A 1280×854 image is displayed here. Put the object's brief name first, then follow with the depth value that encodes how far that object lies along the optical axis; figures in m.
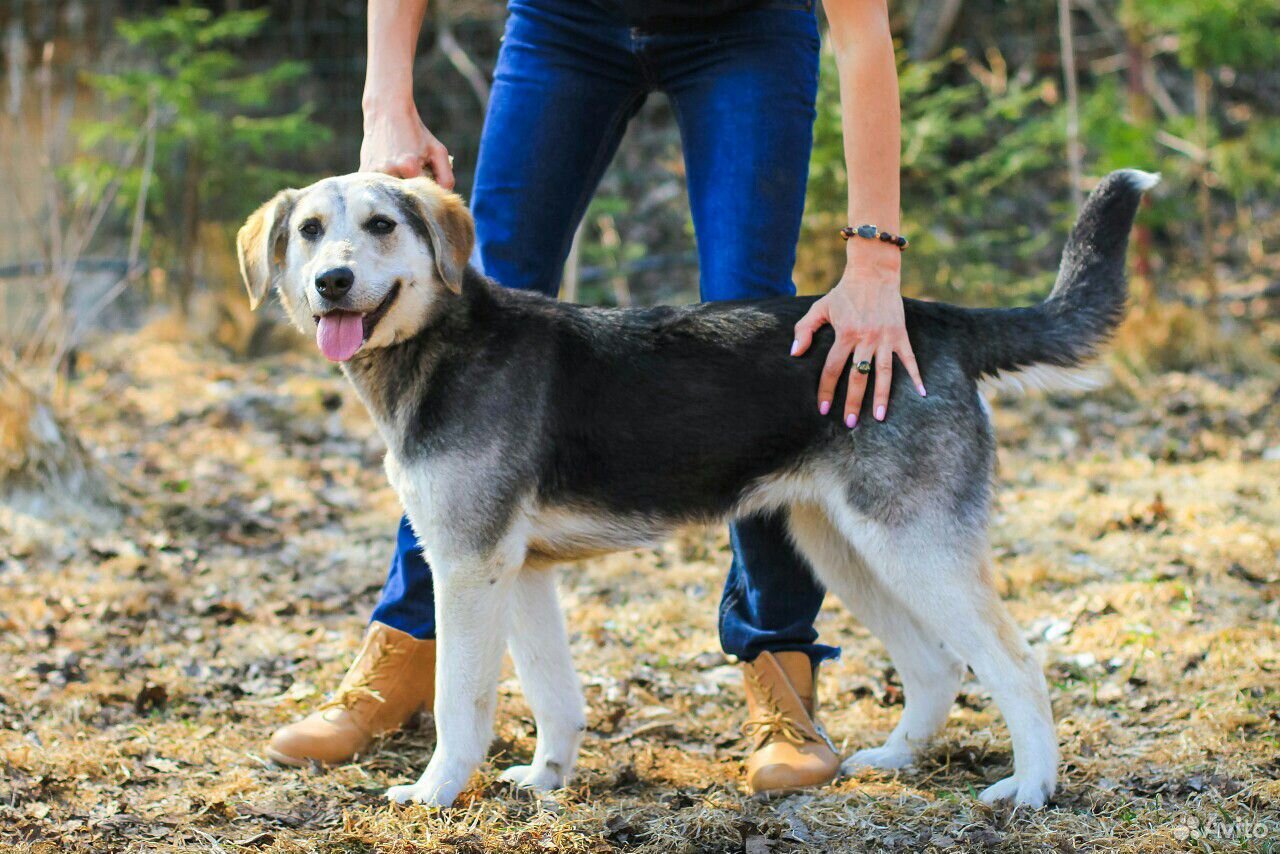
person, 3.43
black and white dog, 3.13
